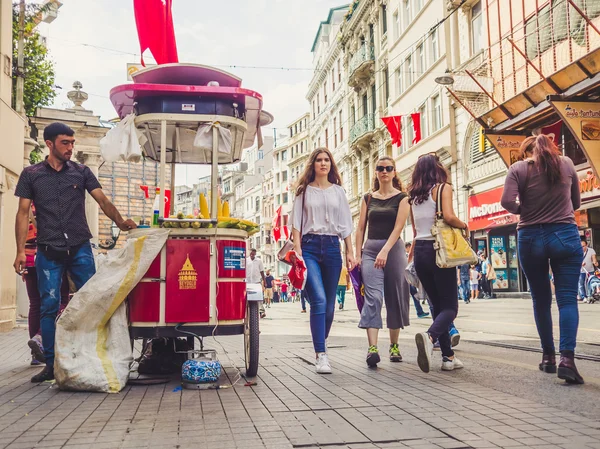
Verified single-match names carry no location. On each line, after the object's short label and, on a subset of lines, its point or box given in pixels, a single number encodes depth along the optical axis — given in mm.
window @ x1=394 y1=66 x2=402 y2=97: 35000
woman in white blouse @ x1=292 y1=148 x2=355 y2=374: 5925
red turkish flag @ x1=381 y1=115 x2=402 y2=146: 29000
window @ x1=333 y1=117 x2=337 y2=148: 51031
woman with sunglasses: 6145
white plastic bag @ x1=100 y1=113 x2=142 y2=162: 5855
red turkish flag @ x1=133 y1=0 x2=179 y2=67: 8117
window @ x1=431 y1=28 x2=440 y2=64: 29247
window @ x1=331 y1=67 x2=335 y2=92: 51881
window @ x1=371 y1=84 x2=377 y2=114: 39750
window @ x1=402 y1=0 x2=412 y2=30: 33250
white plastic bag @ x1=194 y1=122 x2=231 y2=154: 5973
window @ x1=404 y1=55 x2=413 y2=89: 33156
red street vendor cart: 5504
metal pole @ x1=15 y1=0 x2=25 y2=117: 17188
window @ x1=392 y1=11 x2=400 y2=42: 35156
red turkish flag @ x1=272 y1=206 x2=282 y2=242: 42625
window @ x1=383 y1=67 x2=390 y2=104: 37562
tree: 20844
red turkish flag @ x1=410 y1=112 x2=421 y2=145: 29403
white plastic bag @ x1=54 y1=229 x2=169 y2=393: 5098
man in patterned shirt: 5613
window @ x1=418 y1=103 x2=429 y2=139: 31102
